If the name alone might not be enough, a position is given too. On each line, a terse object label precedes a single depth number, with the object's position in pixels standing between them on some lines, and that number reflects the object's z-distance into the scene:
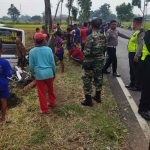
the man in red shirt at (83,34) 10.18
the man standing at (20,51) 7.88
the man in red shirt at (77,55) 8.92
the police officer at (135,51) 5.02
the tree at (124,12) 75.07
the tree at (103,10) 98.00
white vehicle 7.43
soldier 4.42
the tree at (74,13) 30.34
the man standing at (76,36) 10.68
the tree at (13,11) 106.97
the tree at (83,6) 34.62
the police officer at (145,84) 4.06
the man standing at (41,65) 4.09
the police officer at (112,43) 6.96
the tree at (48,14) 8.16
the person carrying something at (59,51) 7.61
